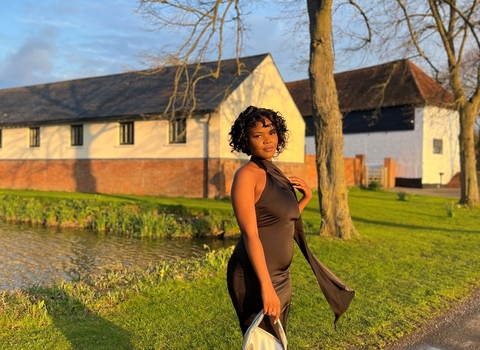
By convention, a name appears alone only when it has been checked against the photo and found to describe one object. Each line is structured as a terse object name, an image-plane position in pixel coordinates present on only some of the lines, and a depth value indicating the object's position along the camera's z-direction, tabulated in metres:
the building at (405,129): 33.00
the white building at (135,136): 22.05
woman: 2.77
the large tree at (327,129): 10.73
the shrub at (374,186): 30.55
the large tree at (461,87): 18.64
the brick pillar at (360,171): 32.22
